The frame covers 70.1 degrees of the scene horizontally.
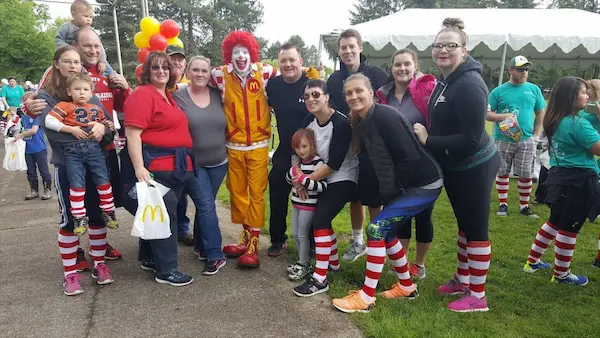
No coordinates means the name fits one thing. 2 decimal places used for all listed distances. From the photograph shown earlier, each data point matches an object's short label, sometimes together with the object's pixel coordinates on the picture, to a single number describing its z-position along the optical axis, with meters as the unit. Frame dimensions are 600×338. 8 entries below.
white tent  9.49
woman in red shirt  3.34
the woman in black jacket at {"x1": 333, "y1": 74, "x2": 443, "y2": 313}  2.95
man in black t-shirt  3.86
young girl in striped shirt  3.57
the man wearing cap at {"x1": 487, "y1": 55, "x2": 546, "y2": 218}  5.73
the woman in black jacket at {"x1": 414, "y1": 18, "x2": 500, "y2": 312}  2.81
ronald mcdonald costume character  3.92
